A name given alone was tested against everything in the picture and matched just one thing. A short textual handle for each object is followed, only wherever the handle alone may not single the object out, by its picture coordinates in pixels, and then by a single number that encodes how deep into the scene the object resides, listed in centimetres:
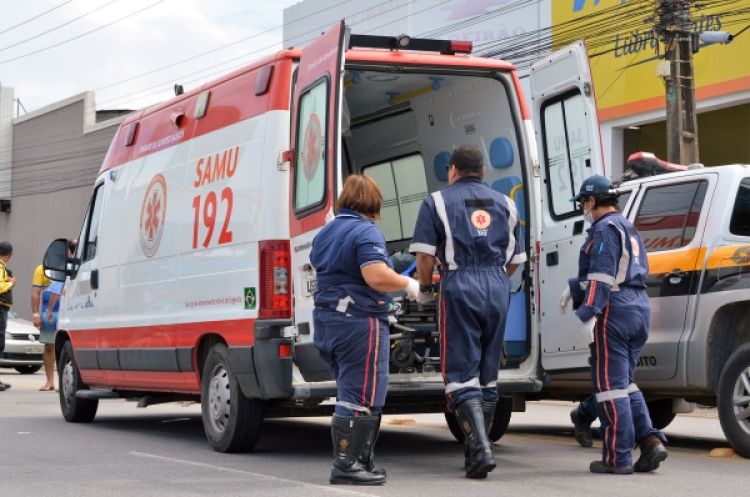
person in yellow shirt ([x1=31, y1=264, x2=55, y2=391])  1705
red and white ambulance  820
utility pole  1800
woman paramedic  704
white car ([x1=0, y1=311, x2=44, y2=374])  2138
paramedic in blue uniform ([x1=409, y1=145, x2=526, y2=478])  735
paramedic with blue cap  754
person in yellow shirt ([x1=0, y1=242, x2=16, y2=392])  1633
